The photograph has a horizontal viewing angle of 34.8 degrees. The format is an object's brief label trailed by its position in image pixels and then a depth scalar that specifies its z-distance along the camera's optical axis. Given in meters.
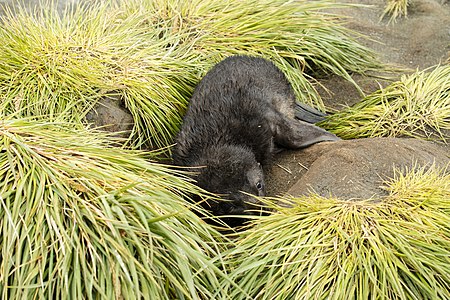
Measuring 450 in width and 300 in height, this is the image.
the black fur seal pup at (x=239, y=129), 3.81
